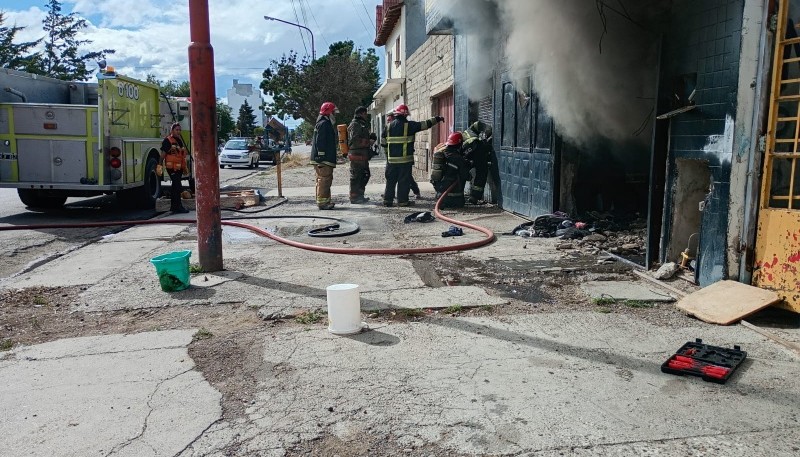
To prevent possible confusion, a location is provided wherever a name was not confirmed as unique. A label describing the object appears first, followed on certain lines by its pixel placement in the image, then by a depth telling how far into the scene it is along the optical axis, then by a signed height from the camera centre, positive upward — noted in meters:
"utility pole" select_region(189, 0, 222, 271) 5.36 +0.21
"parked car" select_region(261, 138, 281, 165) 29.95 +0.12
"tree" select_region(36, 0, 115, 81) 43.12 +7.91
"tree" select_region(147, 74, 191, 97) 70.38 +8.53
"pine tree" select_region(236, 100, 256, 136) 66.75 +4.04
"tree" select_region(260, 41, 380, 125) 35.38 +4.46
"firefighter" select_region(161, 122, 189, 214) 10.21 -0.13
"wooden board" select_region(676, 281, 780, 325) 4.12 -1.03
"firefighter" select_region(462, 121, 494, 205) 10.59 +0.11
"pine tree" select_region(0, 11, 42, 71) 37.75 +6.63
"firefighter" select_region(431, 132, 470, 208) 10.19 -0.18
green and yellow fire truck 9.48 +0.18
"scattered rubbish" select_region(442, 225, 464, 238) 7.63 -0.97
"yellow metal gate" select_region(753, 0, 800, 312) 4.11 -0.10
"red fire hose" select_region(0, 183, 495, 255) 6.43 -1.02
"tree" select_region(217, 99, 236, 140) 61.35 +3.39
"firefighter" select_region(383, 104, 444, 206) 10.59 +0.19
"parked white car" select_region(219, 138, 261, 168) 27.22 +0.04
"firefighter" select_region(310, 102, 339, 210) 10.54 +0.07
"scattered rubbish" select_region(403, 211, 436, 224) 9.00 -0.93
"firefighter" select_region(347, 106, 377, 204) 11.24 +0.26
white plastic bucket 3.96 -1.03
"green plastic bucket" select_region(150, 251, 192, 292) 5.05 -1.00
